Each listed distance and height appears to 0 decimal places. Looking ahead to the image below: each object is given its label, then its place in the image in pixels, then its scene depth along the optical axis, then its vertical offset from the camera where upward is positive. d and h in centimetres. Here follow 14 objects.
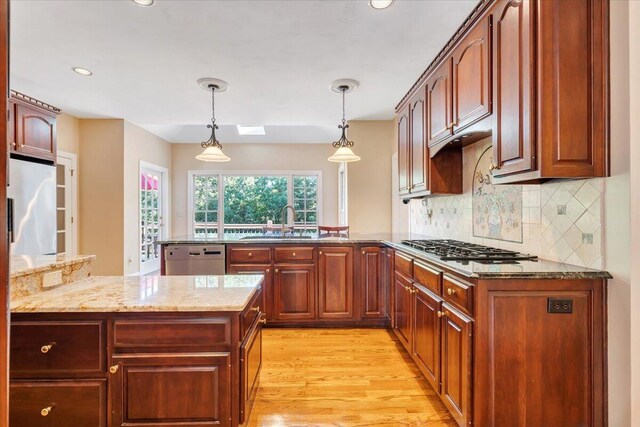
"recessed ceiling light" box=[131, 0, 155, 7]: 213 +141
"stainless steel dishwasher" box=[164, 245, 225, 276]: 333 -47
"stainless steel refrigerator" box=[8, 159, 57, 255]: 290 +7
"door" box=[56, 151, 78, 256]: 464 +17
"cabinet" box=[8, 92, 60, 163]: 293 +82
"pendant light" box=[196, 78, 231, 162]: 329 +74
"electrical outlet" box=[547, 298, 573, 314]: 150 -43
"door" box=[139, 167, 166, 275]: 587 -2
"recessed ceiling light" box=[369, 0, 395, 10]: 212 +140
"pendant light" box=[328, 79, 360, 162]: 339 +77
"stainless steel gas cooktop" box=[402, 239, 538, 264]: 189 -26
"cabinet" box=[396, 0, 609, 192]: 147 +61
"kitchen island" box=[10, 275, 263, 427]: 138 -64
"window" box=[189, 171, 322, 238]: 714 +38
